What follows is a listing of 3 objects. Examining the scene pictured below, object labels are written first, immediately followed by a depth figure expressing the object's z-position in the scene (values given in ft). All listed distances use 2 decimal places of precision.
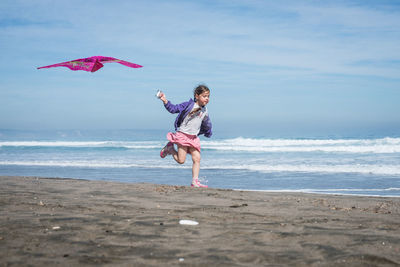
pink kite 21.81
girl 23.54
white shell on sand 12.60
